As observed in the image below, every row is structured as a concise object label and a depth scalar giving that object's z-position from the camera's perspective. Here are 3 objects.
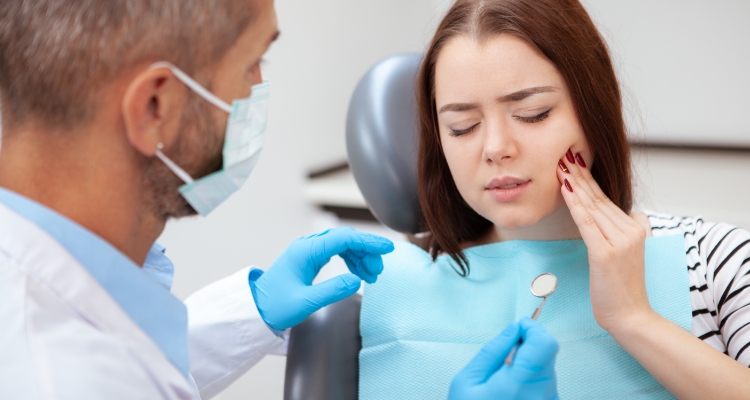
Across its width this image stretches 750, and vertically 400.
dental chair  1.20
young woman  0.98
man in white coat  0.73
